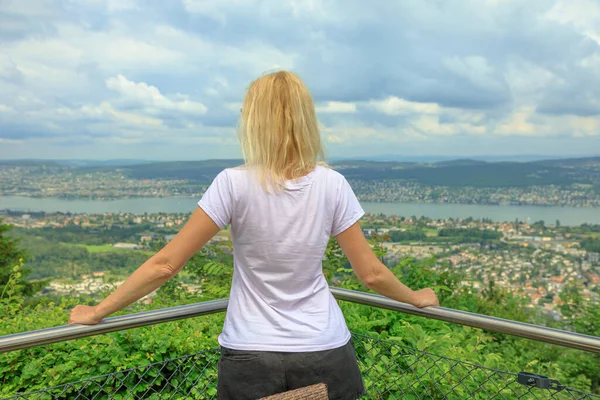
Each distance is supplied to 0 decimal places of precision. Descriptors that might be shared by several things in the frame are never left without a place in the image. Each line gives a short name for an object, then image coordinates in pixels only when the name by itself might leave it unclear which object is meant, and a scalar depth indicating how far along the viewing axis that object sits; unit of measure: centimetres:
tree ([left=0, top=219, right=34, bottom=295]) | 1287
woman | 145
